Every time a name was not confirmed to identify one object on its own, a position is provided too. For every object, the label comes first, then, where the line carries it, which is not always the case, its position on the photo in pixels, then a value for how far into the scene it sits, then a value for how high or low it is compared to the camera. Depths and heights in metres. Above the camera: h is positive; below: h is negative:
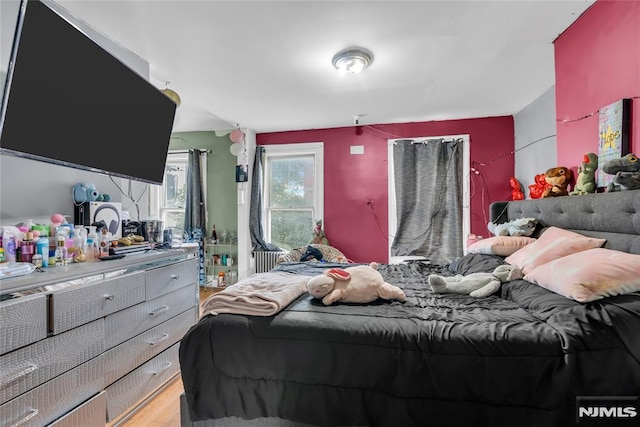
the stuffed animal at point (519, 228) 2.12 -0.11
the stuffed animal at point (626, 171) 1.42 +0.20
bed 1.03 -0.56
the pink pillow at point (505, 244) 2.02 -0.22
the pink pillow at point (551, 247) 1.53 -0.19
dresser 1.14 -0.59
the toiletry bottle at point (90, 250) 1.68 -0.18
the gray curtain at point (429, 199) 3.95 +0.21
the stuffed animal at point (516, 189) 3.40 +0.28
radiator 4.36 -0.65
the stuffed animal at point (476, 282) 1.61 -0.39
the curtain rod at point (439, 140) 3.96 +1.00
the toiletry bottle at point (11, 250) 1.37 -0.15
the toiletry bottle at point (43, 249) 1.44 -0.15
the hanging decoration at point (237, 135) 4.34 +1.21
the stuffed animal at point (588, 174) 1.78 +0.23
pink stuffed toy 1.47 -0.38
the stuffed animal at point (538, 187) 2.40 +0.22
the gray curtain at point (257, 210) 4.44 +0.09
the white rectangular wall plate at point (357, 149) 4.27 +0.96
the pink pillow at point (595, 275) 1.11 -0.26
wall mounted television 1.38 +0.67
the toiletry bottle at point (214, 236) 4.56 -0.30
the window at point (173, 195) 4.76 +0.37
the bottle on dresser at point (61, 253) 1.53 -0.18
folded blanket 1.32 -0.39
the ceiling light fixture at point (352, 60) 2.28 +1.25
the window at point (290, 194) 4.49 +0.34
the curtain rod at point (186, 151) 4.59 +1.05
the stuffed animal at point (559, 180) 2.05 +0.23
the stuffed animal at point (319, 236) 4.25 -0.30
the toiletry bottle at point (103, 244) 1.77 -0.16
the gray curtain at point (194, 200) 4.52 +0.27
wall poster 1.59 +0.44
